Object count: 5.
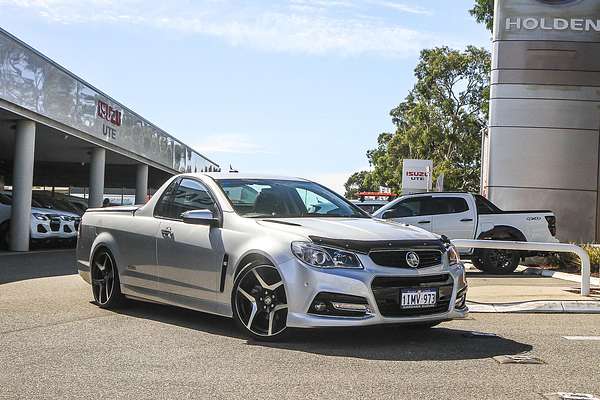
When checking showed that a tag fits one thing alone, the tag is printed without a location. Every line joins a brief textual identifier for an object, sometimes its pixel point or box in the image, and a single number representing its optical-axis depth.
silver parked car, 6.46
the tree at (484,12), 35.16
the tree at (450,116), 53.33
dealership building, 18.52
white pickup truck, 16.16
